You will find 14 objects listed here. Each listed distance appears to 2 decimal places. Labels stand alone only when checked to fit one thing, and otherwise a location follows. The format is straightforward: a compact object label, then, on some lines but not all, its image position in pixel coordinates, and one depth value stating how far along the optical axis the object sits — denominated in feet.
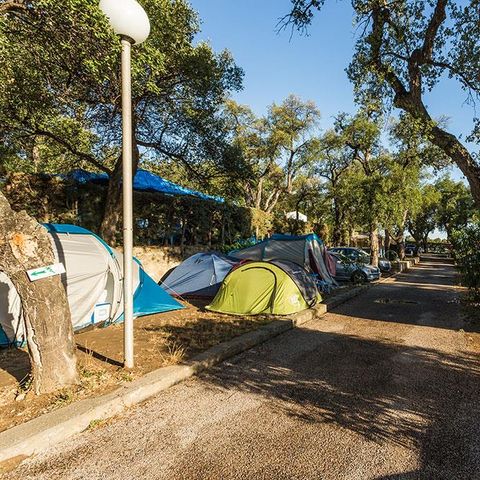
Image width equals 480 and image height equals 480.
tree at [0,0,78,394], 12.07
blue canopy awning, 39.35
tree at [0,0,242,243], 17.75
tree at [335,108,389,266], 62.23
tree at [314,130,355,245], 86.94
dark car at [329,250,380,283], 50.75
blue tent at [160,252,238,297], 34.32
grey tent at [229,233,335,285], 40.60
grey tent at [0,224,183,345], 18.54
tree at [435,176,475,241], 145.38
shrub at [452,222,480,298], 26.32
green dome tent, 26.89
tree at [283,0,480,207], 26.30
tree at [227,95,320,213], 89.15
